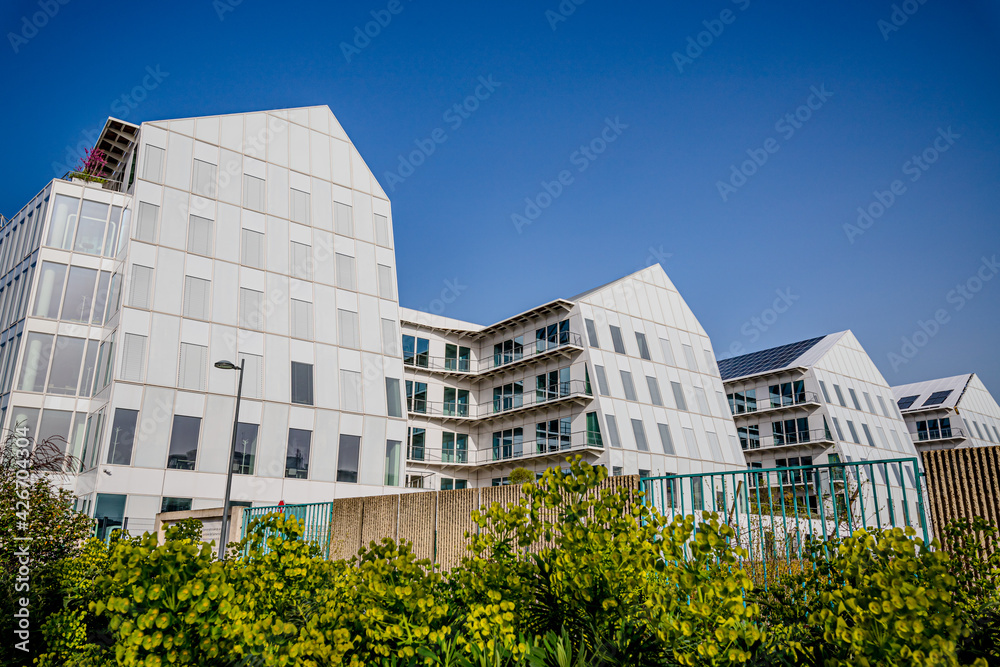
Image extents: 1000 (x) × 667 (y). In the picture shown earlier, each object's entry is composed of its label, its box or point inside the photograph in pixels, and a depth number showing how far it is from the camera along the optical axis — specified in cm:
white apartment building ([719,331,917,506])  5022
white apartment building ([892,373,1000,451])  6128
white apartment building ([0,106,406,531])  2886
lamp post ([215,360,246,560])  2022
